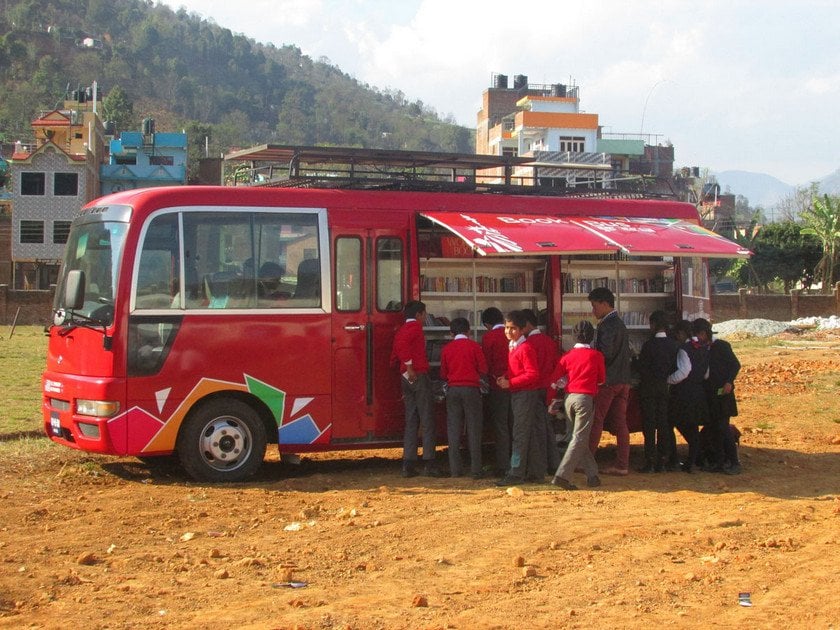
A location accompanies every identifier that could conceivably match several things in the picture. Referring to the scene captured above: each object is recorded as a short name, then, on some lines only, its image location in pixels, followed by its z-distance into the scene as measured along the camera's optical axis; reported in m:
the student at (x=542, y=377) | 10.84
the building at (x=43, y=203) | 61.66
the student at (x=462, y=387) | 10.94
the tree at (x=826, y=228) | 55.53
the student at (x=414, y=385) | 10.77
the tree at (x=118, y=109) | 97.75
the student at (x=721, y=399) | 11.70
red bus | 10.21
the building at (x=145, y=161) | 69.19
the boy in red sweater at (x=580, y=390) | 10.32
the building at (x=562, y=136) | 79.50
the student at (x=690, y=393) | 11.59
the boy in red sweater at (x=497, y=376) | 11.27
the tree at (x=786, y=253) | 60.69
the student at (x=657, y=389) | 11.52
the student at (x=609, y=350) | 11.05
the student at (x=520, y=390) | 10.55
